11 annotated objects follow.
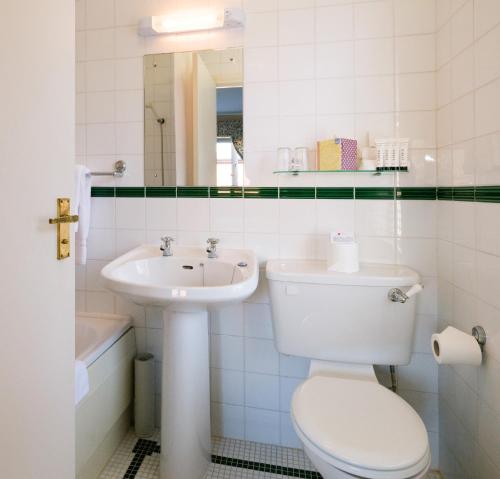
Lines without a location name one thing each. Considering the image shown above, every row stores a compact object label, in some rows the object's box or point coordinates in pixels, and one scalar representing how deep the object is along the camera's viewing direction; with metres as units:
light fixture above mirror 1.50
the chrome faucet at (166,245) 1.51
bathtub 1.29
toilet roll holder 1.08
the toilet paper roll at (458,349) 1.07
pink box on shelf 1.40
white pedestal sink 1.29
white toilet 1.08
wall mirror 1.55
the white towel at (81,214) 1.51
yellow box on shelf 1.40
